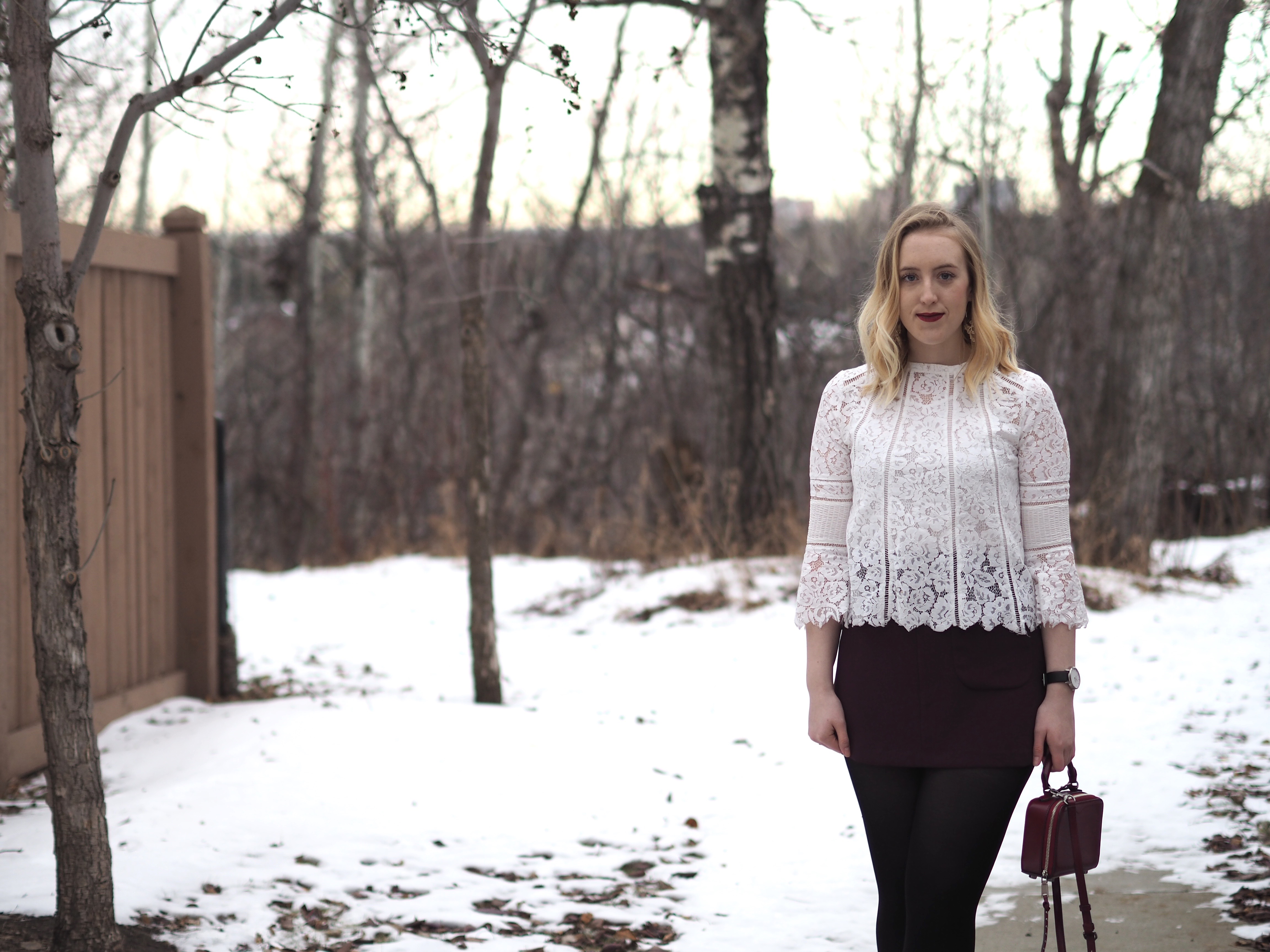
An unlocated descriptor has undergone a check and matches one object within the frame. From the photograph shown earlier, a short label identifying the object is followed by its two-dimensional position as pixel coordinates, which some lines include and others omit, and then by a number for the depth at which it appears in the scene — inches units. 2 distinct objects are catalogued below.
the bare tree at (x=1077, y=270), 445.1
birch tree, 346.6
